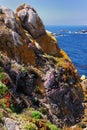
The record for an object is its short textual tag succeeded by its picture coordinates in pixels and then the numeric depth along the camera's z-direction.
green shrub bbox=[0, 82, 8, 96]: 19.67
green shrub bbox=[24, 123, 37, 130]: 16.74
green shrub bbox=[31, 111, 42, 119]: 20.11
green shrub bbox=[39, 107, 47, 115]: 23.61
